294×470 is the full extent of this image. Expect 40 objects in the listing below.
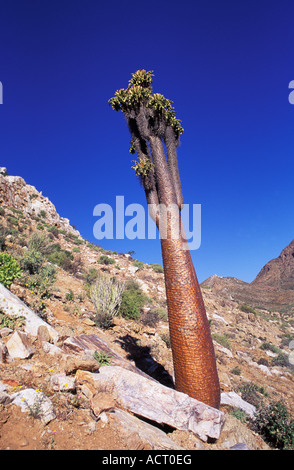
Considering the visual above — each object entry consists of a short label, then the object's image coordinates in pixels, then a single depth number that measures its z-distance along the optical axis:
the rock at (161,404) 3.38
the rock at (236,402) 5.22
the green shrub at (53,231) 23.52
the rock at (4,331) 4.26
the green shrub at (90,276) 13.46
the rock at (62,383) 3.17
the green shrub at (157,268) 21.62
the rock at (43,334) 4.68
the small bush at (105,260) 20.24
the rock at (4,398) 2.61
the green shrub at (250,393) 6.44
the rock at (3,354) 3.67
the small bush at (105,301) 7.96
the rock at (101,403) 3.00
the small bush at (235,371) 8.23
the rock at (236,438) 3.46
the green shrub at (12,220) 19.47
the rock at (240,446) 3.27
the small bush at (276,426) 4.33
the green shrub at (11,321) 4.68
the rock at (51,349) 4.38
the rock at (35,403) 2.56
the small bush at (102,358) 4.52
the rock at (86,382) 3.38
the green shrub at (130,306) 9.80
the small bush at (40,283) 7.70
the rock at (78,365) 3.71
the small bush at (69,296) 9.15
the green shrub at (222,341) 10.94
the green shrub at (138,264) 22.12
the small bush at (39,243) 13.68
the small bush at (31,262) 9.32
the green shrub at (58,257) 14.59
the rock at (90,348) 4.68
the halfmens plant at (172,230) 4.21
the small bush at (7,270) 6.59
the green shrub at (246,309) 20.56
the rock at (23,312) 4.93
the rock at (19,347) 3.94
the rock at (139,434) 2.68
